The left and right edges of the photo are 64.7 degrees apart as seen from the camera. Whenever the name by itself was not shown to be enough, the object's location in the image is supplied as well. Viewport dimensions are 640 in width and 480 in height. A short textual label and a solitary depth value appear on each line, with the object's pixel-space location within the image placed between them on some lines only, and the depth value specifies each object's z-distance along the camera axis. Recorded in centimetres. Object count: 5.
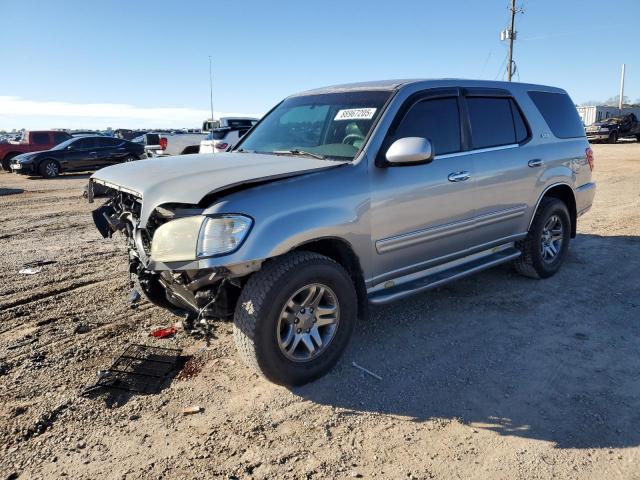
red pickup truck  2058
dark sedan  1758
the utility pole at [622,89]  6547
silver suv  302
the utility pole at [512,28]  3700
